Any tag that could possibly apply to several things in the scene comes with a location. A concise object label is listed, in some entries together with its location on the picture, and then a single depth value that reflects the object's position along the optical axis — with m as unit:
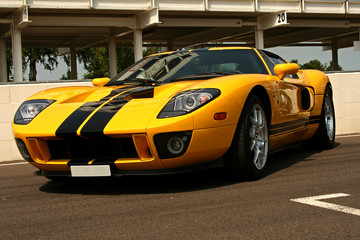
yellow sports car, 4.25
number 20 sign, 25.14
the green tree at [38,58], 54.06
